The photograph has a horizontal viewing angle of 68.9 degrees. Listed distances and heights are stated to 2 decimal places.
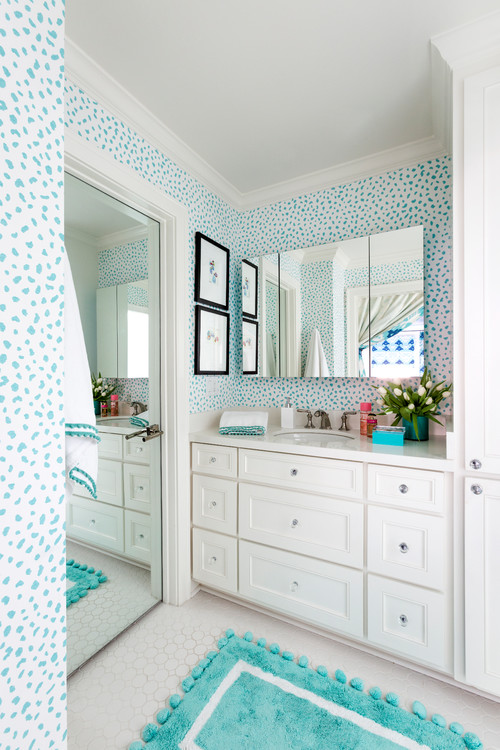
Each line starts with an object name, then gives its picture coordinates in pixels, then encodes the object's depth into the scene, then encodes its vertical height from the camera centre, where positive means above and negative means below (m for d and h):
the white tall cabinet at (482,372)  1.36 +0.00
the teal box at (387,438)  1.73 -0.32
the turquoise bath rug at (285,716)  1.31 -1.32
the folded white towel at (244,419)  2.11 -0.27
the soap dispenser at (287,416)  2.33 -0.28
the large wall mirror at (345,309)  2.04 +0.40
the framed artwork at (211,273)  2.23 +0.65
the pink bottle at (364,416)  2.11 -0.26
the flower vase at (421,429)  1.89 -0.30
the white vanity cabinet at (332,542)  1.52 -0.83
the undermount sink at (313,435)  2.16 -0.38
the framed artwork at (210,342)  2.24 +0.20
